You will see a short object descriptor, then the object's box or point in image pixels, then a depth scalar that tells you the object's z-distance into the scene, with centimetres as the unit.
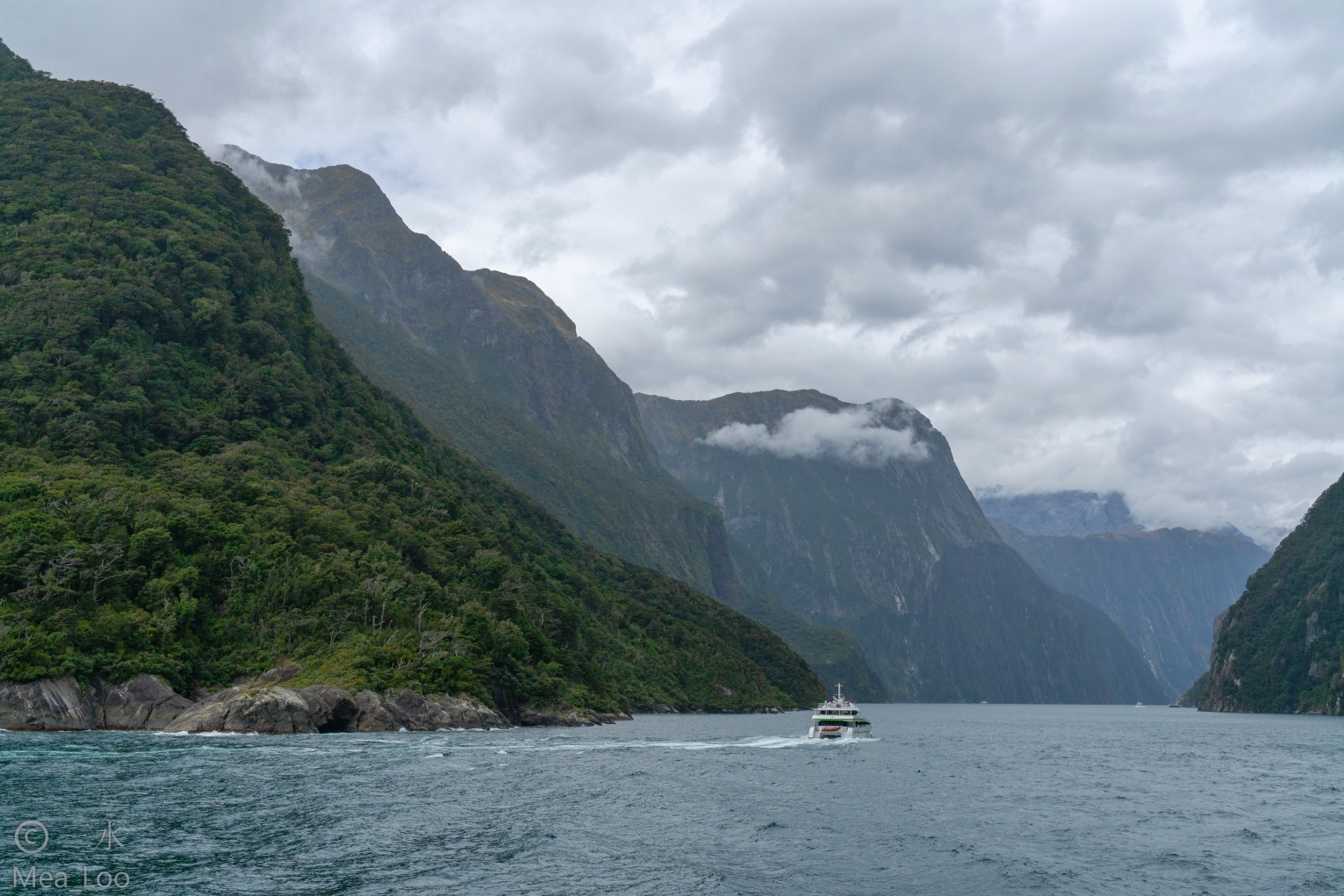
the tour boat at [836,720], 15712
